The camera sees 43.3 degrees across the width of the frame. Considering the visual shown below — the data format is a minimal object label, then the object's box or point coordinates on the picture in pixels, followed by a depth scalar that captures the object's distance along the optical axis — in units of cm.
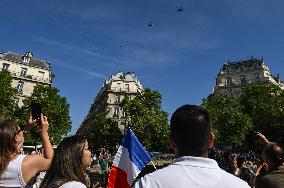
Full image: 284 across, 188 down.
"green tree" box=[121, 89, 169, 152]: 4894
